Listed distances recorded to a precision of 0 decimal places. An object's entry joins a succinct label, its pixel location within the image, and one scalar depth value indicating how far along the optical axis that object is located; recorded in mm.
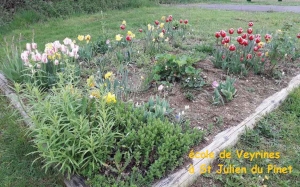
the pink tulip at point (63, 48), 3398
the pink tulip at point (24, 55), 3201
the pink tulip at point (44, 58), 3216
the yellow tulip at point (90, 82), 2565
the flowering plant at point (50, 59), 3234
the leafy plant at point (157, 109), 2695
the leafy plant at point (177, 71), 3562
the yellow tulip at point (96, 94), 2532
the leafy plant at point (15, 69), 3746
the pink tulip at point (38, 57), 3179
